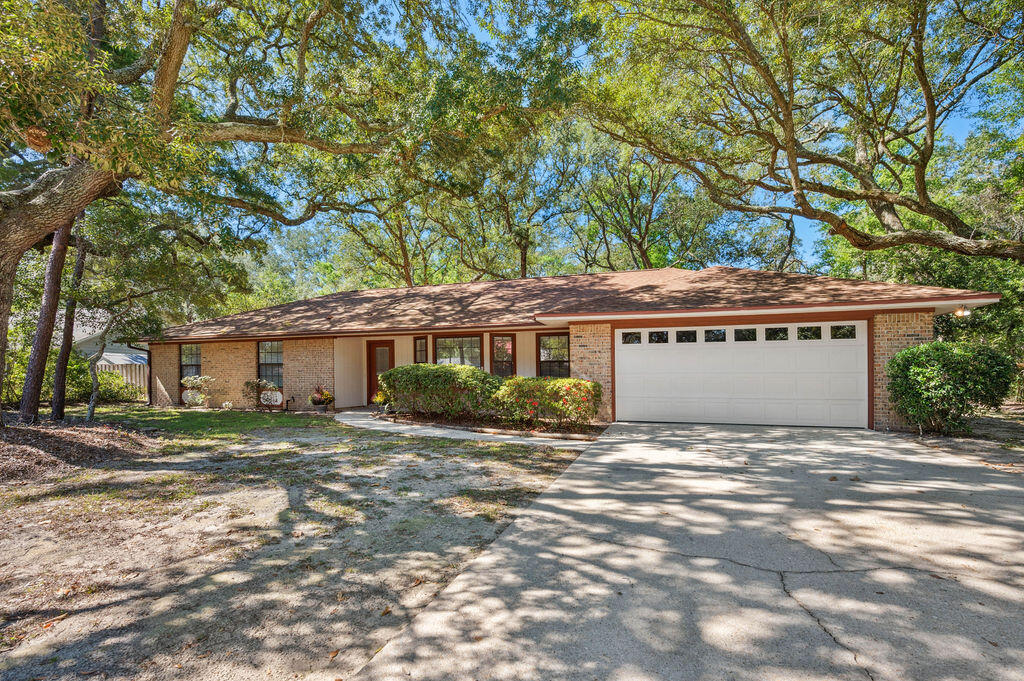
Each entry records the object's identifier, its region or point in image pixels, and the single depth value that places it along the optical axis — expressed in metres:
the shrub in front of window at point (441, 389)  10.70
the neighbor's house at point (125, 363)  17.80
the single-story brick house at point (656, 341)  9.13
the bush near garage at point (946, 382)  7.50
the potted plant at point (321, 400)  13.95
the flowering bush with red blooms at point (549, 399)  9.42
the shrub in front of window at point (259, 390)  14.55
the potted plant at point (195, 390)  14.91
